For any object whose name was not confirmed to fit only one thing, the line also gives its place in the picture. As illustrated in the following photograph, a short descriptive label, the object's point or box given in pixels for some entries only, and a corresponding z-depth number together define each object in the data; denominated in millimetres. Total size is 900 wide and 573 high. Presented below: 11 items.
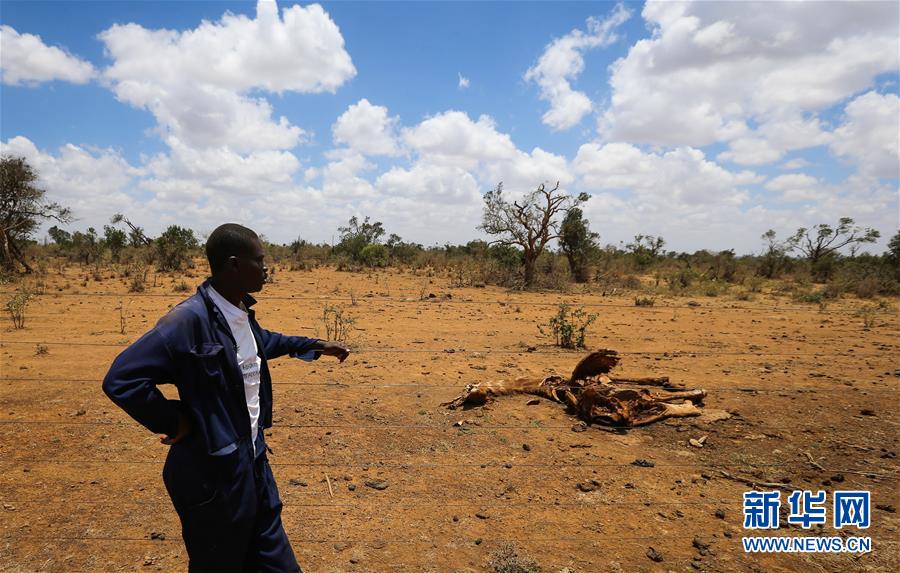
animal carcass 5543
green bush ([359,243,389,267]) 29688
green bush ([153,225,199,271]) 22797
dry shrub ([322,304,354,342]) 9827
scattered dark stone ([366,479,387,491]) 4094
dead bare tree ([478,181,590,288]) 20891
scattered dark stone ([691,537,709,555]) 3326
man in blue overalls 1701
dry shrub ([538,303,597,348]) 9859
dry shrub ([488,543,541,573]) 3096
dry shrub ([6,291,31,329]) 10359
